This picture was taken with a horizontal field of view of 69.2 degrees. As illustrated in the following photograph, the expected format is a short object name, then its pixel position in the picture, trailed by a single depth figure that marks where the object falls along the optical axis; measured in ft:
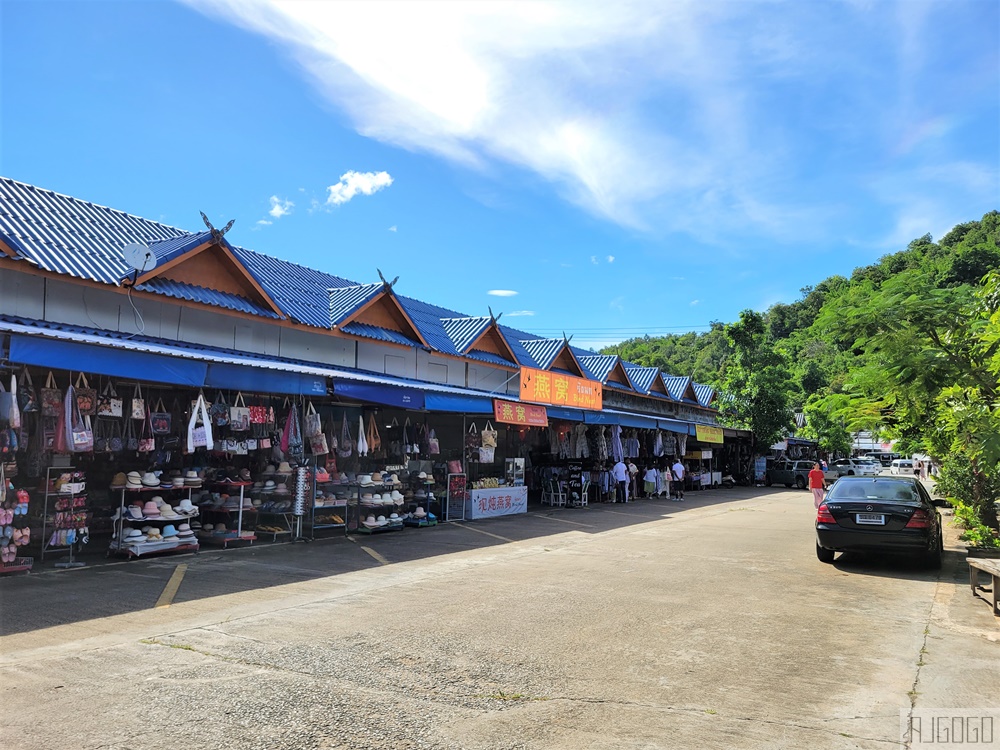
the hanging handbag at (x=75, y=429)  33.06
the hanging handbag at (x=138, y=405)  37.04
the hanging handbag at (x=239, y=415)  40.98
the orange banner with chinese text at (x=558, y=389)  73.77
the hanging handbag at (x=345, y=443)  48.06
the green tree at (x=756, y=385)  141.28
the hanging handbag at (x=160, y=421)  38.26
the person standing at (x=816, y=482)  72.23
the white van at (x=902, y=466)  219.61
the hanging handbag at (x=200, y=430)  37.60
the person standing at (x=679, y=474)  96.17
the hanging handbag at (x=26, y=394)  31.04
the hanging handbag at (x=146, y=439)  37.88
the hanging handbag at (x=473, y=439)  61.77
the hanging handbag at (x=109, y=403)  35.06
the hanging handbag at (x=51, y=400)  32.78
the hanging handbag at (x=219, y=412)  40.11
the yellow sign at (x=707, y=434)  104.98
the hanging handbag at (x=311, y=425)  44.45
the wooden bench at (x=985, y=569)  27.34
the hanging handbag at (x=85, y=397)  34.09
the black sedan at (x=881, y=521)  36.24
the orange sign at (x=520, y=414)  59.16
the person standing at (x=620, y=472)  83.82
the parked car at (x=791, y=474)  132.05
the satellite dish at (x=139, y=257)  44.24
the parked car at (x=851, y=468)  131.23
